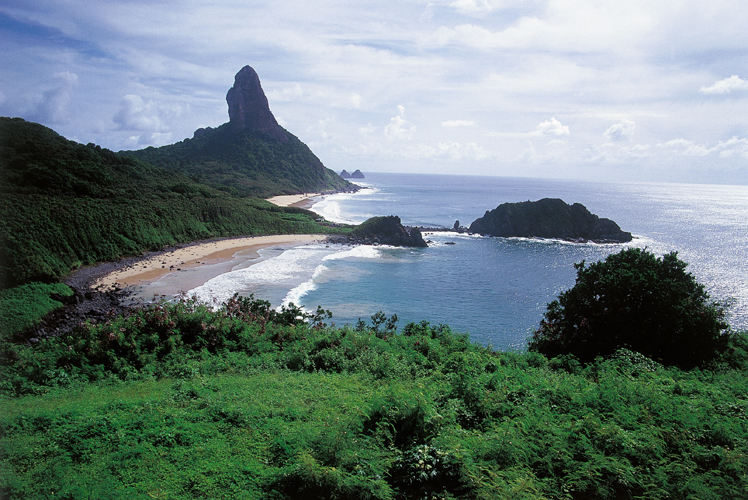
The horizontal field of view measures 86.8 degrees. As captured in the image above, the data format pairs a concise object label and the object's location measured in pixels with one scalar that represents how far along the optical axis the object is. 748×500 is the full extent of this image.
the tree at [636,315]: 17.97
